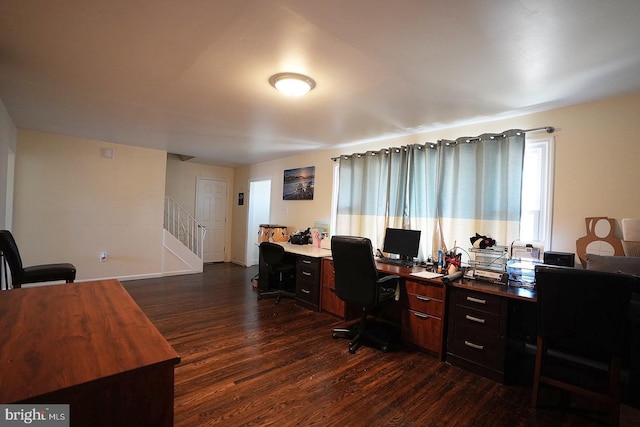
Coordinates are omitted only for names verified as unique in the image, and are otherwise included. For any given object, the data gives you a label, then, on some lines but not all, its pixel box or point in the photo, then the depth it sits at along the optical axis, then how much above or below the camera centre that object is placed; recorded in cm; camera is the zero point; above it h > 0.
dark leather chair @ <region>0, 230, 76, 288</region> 243 -66
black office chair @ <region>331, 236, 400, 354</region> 264 -62
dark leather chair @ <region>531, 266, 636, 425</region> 174 -64
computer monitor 342 -30
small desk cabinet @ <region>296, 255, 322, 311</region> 385 -94
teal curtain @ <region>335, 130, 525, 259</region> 289 +35
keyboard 339 -54
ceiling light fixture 228 +105
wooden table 79 -50
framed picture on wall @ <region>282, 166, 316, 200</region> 520 +56
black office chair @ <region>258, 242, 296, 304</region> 412 -98
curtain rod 269 +90
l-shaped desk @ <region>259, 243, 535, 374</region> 232 -87
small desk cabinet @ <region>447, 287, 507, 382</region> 231 -93
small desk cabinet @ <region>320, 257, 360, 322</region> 355 -111
